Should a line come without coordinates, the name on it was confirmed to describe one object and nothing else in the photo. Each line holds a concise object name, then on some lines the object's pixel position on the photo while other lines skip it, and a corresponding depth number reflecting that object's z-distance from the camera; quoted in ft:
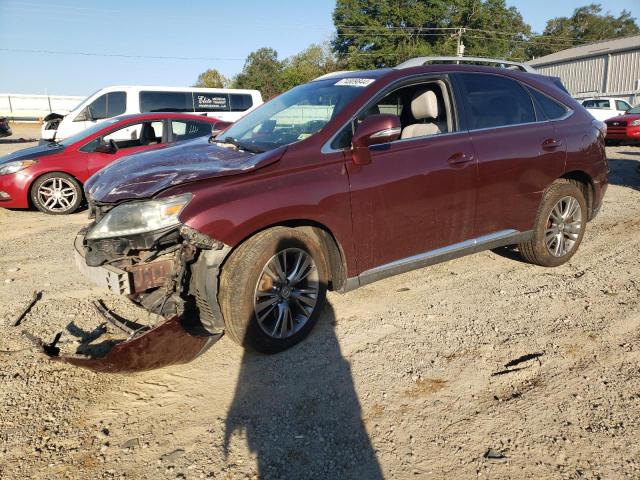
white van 42.86
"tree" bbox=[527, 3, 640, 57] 216.95
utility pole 134.31
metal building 103.35
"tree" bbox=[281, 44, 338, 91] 170.37
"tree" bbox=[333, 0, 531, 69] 169.48
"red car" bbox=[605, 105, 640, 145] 52.75
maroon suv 9.73
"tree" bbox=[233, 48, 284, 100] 187.89
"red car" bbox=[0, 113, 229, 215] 23.86
